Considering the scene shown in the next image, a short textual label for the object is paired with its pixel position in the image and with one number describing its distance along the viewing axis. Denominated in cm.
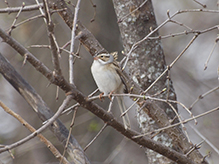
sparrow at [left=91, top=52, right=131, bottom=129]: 735
